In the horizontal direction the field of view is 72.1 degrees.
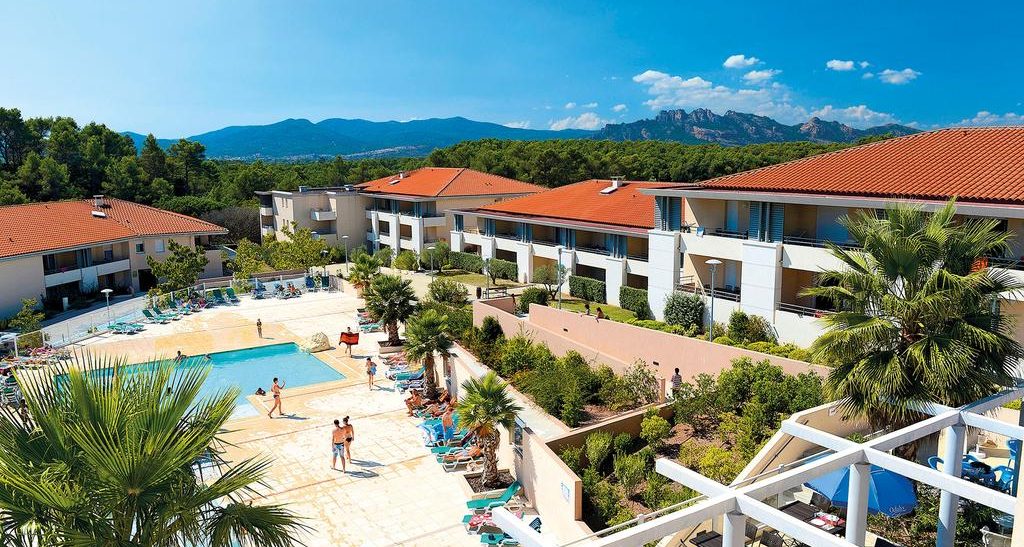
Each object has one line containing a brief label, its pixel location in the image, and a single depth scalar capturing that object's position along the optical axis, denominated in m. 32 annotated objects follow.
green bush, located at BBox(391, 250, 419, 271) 51.09
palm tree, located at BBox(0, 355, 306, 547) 6.50
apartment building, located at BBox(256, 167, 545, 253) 54.72
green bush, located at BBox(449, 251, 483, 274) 46.75
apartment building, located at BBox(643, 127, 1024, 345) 20.59
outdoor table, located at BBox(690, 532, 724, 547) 10.30
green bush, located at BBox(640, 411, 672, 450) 17.56
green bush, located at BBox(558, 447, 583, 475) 16.59
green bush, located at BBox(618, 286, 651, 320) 30.44
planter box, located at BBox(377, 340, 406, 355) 30.97
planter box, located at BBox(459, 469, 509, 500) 17.08
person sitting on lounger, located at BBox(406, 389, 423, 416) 23.50
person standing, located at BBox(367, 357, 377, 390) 26.50
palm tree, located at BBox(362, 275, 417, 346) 29.86
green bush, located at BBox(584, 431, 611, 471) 16.81
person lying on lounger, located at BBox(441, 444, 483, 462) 19.27
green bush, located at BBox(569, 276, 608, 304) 35.22
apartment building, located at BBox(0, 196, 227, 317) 40.44
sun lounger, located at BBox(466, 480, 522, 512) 16.36
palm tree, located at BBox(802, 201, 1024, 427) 10.86
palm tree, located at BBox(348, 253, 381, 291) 43.09
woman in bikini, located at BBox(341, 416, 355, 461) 19.25
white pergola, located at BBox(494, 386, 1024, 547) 6.55
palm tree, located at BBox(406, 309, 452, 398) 23.97
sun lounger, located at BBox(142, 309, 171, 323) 37.78
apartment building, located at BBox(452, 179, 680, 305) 34.59
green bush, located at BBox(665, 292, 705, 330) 27.28
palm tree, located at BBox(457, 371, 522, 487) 17.12
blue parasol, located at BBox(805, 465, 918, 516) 10.58
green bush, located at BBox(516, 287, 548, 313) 33.56
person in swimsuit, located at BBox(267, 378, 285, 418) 23.55
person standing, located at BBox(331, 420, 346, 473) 19.14
